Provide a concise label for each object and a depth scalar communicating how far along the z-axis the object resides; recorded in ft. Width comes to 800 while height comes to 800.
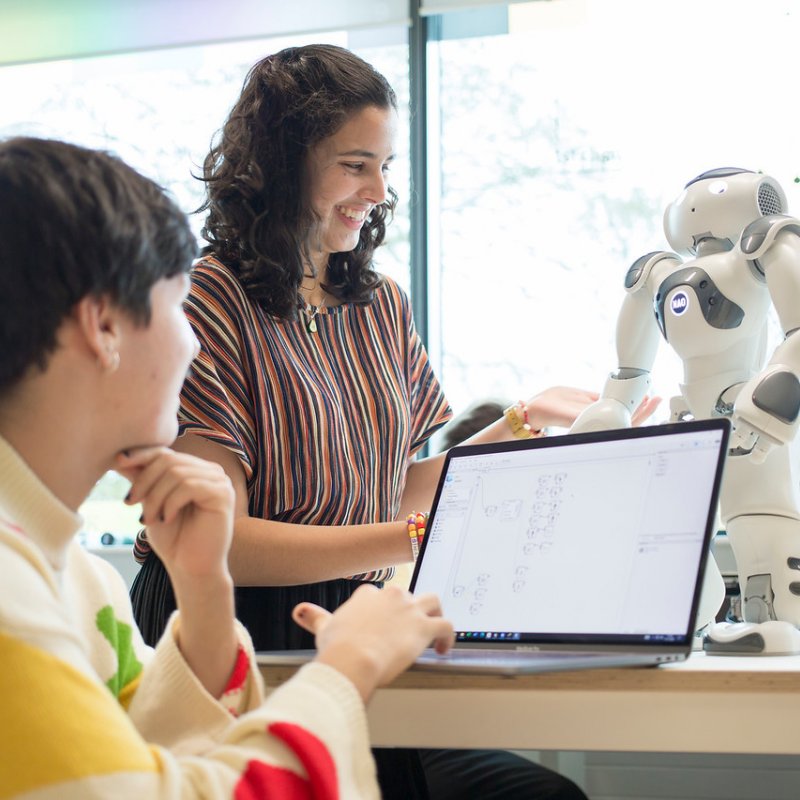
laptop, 2.94
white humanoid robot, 3.85
